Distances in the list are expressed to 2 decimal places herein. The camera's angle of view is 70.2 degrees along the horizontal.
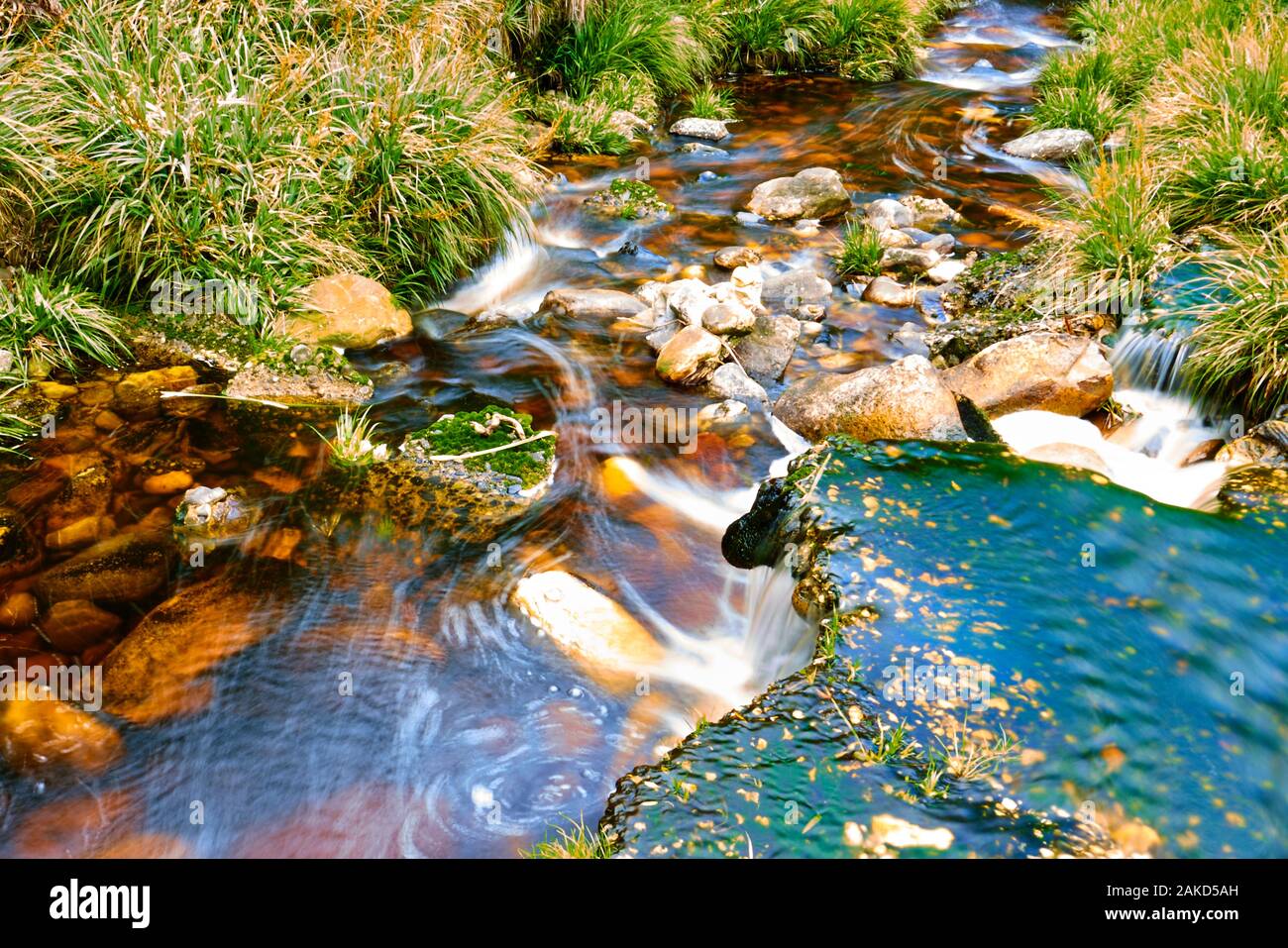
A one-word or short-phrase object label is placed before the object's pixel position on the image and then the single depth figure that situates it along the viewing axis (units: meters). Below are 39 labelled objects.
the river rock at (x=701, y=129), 11.73
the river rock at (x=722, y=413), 6.38
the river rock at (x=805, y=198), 9.48
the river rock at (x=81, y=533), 4.81
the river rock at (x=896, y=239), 8.76
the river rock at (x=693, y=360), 6.77
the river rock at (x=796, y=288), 7.95
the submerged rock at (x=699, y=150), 11.33
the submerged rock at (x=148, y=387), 5.91
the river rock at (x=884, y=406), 5.55
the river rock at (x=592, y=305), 7.64
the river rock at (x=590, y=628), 4.46
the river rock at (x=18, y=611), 4.36
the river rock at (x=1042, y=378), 6.16
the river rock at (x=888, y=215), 9.23
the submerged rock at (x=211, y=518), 4.98
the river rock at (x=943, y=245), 8.71
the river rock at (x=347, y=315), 6.67
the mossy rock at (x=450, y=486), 5.32
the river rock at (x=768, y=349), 6.91
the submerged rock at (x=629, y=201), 9.45
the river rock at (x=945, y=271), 8.19
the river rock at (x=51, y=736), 3.79
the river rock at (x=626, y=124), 11.12
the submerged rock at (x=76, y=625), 4.29
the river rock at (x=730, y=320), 7.02
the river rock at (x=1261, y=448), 5.17
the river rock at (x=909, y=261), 8.35
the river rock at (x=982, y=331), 6.66
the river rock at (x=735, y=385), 6.63
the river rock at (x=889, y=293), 7.92
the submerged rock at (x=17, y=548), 4.64
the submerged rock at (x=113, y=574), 4.54
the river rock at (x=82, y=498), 4.98
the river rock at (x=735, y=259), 8.48
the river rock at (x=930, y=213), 9.30
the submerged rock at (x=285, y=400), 5.92
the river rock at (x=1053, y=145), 10.69
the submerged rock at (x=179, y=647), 4.06
